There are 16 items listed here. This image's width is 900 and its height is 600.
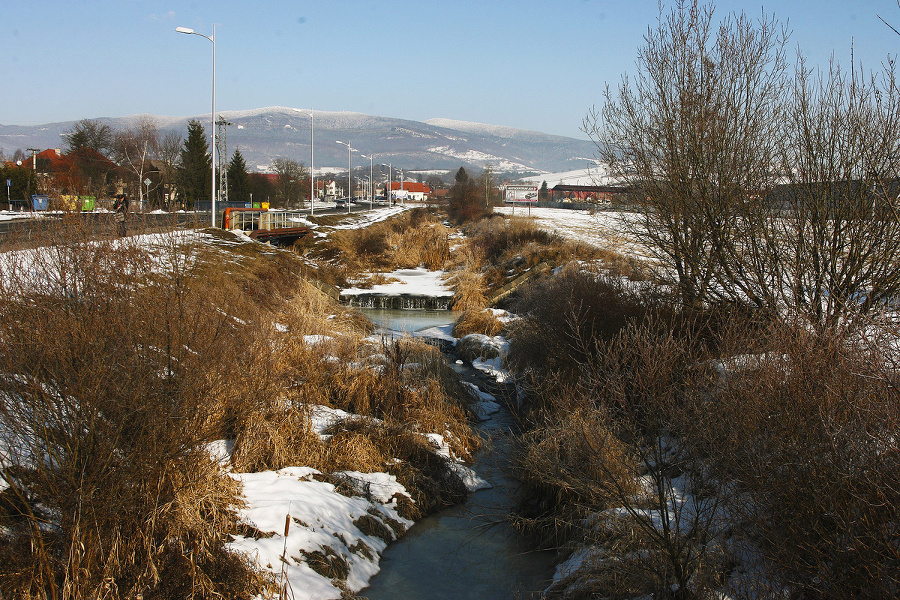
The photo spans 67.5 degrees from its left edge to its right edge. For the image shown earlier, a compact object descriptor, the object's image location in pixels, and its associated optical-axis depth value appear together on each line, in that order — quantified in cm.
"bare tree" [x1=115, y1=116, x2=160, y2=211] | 6494
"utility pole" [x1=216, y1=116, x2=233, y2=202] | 5158
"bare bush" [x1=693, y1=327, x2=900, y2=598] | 478
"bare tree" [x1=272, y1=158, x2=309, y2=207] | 8156
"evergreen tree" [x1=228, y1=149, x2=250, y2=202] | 7556
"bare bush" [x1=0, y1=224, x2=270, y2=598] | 604
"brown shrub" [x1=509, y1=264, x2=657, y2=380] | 1354
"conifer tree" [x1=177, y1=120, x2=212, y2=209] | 6612
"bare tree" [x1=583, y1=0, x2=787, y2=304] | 1177
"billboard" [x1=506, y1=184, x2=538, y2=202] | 12488
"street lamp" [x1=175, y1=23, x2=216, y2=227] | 2527
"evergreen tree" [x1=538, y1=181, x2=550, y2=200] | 13038
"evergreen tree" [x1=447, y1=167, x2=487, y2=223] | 6644
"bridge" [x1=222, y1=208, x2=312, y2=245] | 3547
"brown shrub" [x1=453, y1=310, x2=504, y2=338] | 2355
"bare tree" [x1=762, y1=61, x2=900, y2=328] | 993
